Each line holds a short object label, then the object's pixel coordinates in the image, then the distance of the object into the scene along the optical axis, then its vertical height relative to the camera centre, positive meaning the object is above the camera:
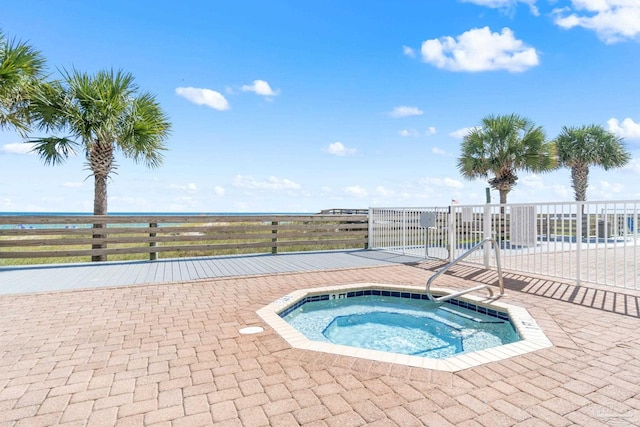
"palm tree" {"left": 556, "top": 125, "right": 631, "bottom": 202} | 17.62 +3.87
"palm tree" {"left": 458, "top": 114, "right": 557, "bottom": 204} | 14.24 +3.16
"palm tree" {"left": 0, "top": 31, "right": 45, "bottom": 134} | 7.02 +2.97
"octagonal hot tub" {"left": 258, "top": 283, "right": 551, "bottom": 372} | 2.91 -1.26
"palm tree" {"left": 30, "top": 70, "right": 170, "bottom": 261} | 8.15 +2.42
